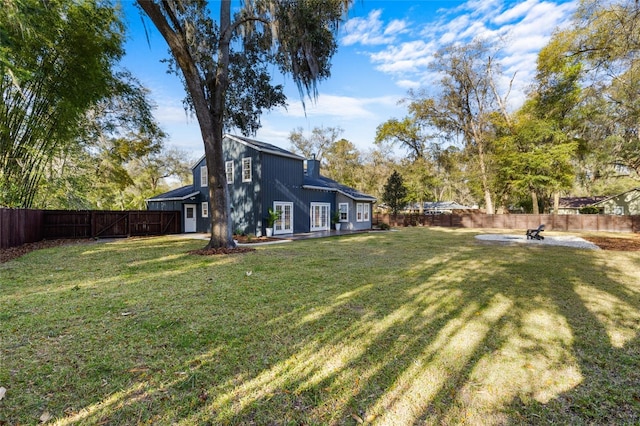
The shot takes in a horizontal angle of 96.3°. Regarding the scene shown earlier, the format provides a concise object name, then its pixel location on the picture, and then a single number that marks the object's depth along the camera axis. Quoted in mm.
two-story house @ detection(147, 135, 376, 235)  13992
